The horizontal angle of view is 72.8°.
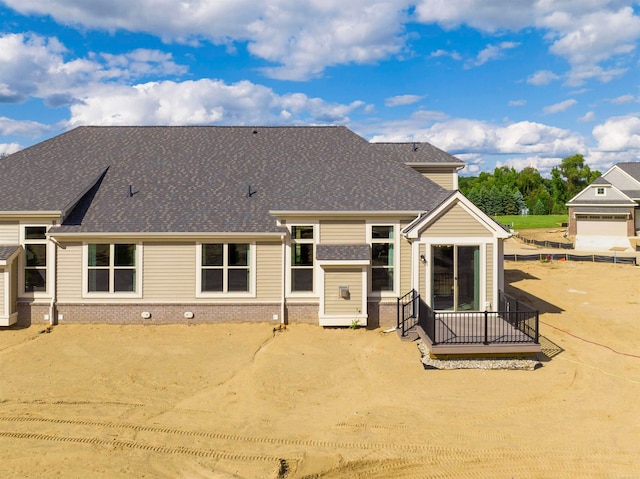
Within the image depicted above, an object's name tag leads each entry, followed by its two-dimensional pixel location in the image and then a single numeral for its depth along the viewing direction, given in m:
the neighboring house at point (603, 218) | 42.88
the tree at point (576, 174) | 103.81
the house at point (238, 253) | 14.44
